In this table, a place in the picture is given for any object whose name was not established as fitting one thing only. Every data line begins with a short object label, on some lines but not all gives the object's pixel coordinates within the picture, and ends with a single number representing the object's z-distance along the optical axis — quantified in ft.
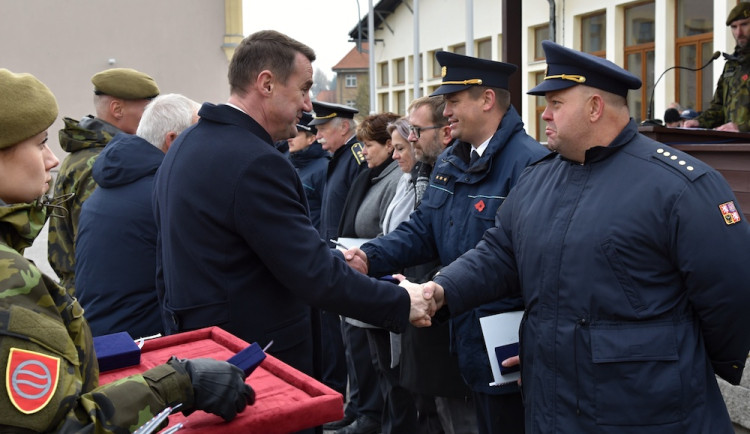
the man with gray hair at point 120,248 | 11.68
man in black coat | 9.14
